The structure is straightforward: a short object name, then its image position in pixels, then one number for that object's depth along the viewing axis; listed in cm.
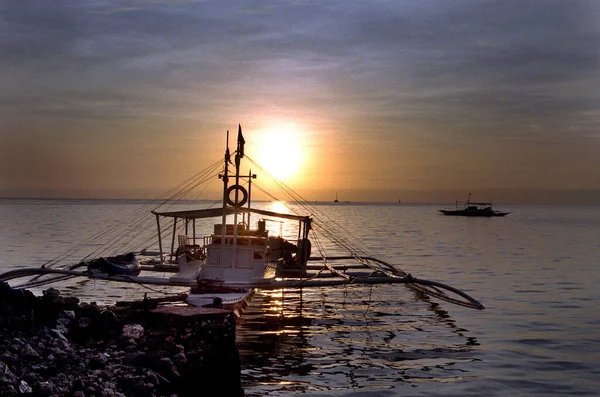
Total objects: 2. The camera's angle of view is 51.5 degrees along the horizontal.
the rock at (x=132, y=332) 1779
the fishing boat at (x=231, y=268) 3184
